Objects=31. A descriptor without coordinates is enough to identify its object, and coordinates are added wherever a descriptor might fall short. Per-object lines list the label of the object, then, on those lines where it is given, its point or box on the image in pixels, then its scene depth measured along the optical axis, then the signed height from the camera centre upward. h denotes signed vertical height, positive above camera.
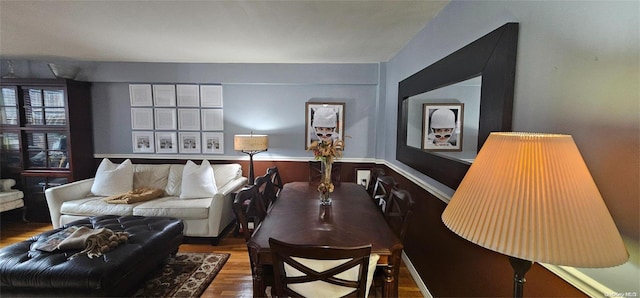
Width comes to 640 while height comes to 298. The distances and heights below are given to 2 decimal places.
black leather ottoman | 1.74 -1.01
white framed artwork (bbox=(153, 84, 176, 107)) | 3.83 +0.53
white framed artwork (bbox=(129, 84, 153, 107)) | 3.84 +0.52
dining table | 1.45 -0.64
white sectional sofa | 2.98 -0.88
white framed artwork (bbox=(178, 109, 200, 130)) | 3.87 +0.17
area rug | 2.21 -1.40
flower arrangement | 2.11 -0.21
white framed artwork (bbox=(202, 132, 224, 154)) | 3.90 -0.18
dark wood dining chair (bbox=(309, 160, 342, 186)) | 3.32 -0.54
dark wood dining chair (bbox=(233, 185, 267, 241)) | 1.67 -0.54
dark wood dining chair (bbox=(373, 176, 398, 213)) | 2.17 -0.54
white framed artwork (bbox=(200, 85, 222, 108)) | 3.83 +0.52
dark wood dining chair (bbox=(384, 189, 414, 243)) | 1.61 -0.56
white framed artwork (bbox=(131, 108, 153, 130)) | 3.88 +0.18
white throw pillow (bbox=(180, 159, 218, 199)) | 3.28 -0.70
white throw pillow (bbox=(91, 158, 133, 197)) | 3.35 -0.68
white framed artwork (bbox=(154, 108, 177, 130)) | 3.88 +0.17
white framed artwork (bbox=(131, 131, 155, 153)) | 3.92 -0.18
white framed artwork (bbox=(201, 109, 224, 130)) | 3.87 +0.17
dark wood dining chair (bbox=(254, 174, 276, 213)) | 2.14 -0.56
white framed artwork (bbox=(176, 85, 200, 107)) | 3.83 +0.53
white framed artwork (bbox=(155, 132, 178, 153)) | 3.92 -0.19
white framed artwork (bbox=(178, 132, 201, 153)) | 3.91 -0.19
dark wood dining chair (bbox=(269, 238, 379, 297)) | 1.16 -0.69
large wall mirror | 1.24 +0.20
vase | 2.14 -0.47
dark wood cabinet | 3.50 -0.09
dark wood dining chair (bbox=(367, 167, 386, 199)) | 2.81 -0.54
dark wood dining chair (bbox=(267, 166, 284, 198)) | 3.05 -0.60
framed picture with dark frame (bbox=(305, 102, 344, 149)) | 3.81 +0.16
